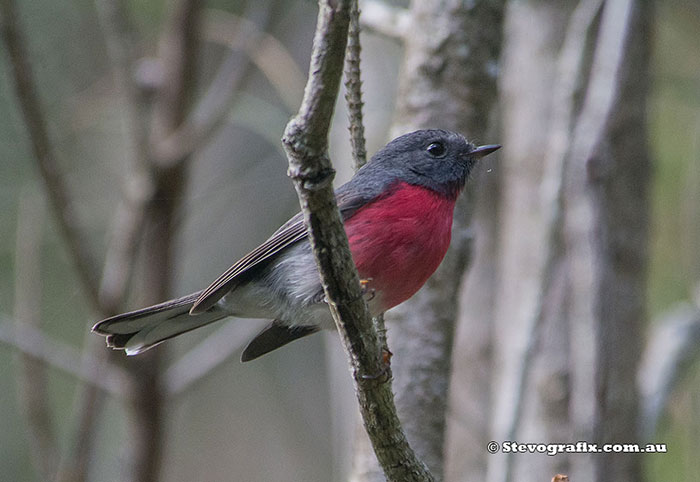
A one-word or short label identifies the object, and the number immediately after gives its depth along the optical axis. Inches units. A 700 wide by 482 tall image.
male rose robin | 221.3
